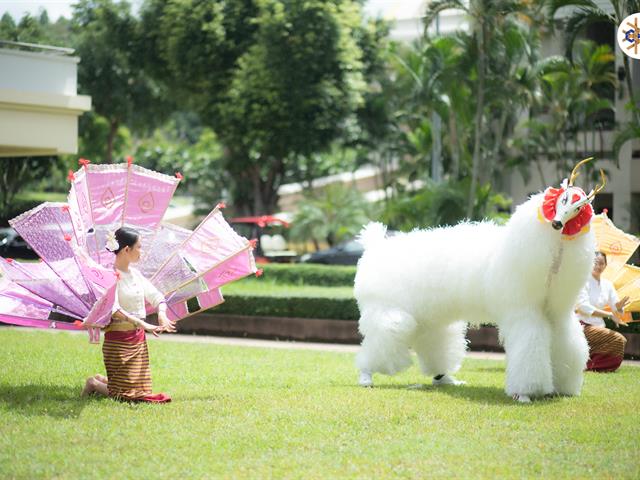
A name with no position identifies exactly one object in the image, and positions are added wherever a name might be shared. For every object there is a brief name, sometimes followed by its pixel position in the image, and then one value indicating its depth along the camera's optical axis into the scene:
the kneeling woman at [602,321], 12.00
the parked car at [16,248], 25.62
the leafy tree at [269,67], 33.03
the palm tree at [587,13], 18.28
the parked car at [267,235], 30.14
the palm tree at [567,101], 25.95
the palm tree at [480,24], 20.28
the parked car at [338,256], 28.56
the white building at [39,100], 17.69
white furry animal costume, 9.22
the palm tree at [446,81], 22.58
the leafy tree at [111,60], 36.94
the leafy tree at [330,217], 34.91
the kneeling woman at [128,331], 8.75
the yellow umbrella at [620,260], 12.34
